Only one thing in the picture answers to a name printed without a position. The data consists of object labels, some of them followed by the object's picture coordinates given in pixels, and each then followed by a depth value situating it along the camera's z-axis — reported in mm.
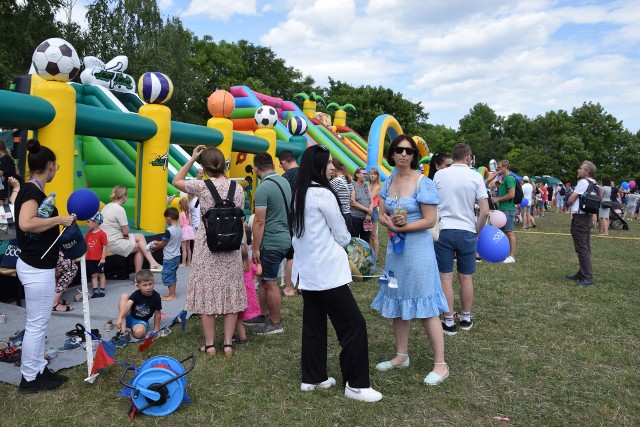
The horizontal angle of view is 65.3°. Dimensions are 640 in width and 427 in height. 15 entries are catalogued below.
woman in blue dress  3467
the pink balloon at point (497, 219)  7083
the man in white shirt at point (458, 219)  4473
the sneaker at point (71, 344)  4109
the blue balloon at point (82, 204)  3244
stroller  15258
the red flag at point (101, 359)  3299
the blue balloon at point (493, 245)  5164
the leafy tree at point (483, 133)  58125
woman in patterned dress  3910
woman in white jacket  3184
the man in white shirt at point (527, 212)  14531
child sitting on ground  4395
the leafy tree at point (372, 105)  40244
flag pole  3381
